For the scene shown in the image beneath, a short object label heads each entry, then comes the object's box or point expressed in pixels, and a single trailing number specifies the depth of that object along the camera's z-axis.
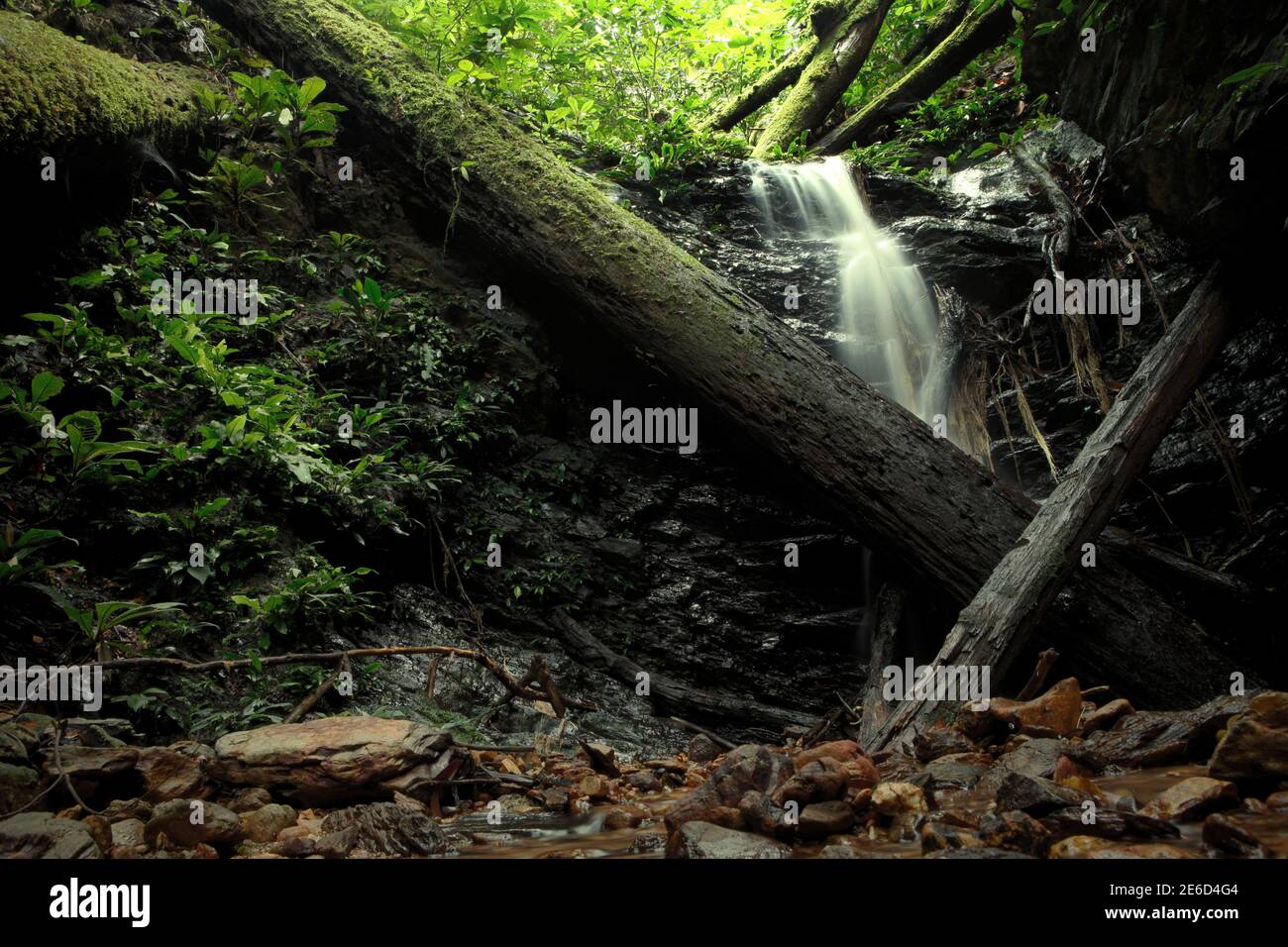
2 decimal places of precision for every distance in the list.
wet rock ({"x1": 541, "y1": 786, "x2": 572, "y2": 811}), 2.76
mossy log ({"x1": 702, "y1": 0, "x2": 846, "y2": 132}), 10.28
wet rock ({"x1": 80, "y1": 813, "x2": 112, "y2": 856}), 1.99
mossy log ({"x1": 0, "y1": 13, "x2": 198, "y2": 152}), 3.88
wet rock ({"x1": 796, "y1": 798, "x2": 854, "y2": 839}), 2.04
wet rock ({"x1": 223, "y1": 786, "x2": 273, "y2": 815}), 2.35
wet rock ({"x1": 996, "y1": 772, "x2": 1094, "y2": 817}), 1.87
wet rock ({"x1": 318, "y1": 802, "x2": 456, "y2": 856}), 2.13
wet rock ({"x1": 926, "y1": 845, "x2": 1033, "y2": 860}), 1.65
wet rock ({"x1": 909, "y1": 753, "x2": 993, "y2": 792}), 2.29
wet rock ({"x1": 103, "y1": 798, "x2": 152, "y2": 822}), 2.12
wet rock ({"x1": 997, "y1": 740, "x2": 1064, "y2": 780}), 2.36
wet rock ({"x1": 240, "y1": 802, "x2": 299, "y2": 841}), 2.23
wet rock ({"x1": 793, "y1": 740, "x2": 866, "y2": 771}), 2.60
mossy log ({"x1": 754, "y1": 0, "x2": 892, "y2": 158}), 10.16
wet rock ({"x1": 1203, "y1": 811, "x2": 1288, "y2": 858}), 1.56
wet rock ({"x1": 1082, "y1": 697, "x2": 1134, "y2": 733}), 2.94
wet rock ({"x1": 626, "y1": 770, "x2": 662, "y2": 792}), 3.14
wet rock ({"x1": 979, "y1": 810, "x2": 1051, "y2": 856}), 1.70
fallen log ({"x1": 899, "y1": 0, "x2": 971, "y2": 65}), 9.97
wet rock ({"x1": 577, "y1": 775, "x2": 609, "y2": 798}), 2.82
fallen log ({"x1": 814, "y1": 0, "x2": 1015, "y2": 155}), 9.59
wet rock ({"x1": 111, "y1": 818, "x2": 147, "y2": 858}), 1.99
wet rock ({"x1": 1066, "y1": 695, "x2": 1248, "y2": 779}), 2.42
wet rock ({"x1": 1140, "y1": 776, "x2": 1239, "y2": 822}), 1.85
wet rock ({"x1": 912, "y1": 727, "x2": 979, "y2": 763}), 2.79
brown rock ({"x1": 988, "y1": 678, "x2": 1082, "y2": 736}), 2.86
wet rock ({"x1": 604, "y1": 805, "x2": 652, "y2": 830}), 2.48
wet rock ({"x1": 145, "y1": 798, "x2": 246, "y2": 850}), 2.05
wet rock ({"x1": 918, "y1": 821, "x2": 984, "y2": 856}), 1.78
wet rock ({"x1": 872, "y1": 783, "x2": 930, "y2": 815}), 2.06
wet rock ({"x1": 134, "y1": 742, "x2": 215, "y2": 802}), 2.35
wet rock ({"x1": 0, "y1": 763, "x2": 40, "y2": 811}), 2.11
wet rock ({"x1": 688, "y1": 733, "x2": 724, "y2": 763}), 3.77
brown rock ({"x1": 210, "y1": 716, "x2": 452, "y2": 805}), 2.46
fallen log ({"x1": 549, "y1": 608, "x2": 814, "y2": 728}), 4.77
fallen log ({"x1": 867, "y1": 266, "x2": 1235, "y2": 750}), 3.52
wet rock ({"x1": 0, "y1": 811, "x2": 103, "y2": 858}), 1.78
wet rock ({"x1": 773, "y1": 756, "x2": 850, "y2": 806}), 2.18
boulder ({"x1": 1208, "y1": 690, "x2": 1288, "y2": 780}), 1.94
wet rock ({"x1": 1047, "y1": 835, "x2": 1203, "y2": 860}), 1.61
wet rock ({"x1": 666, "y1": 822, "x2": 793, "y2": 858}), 1.79
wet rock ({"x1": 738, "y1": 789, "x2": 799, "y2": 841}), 2.04
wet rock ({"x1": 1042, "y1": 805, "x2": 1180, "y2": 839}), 1.72
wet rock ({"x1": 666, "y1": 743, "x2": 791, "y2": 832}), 2.15
